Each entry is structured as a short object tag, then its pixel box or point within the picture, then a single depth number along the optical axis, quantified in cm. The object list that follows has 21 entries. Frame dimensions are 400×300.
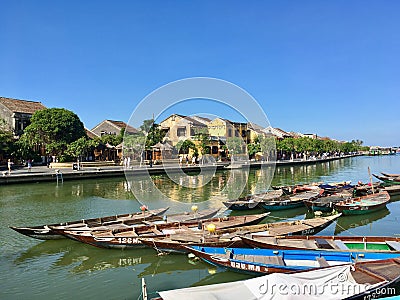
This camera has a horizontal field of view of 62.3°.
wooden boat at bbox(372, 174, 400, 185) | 3253
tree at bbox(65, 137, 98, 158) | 4353
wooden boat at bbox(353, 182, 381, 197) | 2403
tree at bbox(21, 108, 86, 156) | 4453
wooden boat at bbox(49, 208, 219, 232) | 1315
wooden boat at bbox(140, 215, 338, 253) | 1118
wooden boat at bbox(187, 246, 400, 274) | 920
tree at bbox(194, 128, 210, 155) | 5542
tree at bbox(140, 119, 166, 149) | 4992
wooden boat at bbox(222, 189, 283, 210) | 1962
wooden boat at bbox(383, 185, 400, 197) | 2528
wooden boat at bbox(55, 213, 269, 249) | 1206
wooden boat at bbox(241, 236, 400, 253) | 1041
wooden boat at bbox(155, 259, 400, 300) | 628
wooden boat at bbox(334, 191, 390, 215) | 1831
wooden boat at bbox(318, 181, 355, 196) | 2372
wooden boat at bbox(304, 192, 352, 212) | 1889
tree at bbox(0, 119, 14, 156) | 3862
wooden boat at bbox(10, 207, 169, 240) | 1273
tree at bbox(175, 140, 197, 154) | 5503
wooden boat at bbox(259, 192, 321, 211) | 1973
